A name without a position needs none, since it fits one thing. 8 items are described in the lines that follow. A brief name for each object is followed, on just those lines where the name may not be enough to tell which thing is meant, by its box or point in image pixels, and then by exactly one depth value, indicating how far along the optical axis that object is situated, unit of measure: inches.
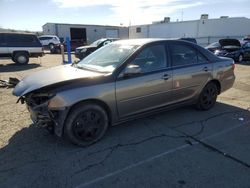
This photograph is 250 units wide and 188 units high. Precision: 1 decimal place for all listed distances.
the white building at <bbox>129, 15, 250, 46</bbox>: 1199.6
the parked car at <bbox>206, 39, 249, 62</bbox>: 615.2
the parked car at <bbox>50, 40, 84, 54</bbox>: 1128.2
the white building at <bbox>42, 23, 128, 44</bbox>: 1432.5
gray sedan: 140.1
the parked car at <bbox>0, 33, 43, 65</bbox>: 559.5
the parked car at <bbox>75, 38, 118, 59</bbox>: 655.6
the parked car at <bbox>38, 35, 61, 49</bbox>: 1165.1
